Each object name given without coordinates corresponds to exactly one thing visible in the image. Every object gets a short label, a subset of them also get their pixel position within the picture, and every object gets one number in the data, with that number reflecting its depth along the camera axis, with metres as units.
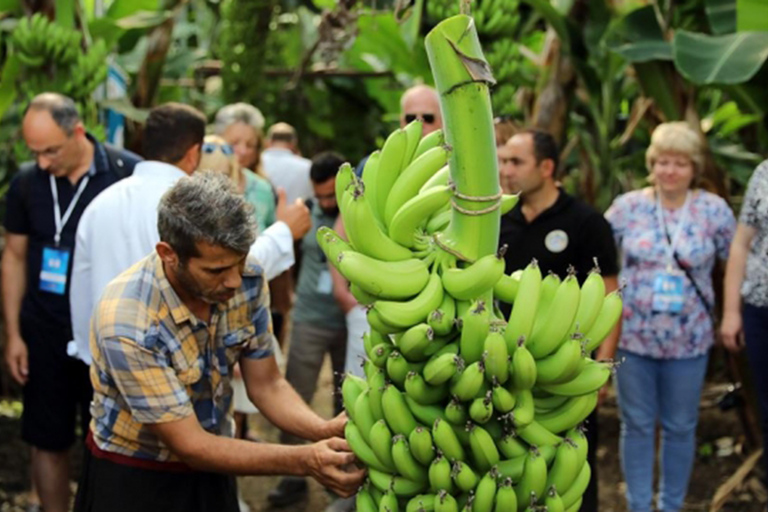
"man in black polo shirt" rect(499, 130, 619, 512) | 4.18
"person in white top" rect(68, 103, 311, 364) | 3.81
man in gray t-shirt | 5.20
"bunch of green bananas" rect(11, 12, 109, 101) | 5.80
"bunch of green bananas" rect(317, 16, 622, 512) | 2.21
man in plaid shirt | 2.64
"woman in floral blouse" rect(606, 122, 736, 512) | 4.57
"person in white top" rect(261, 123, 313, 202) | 6.34
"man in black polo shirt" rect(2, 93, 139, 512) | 4.39
